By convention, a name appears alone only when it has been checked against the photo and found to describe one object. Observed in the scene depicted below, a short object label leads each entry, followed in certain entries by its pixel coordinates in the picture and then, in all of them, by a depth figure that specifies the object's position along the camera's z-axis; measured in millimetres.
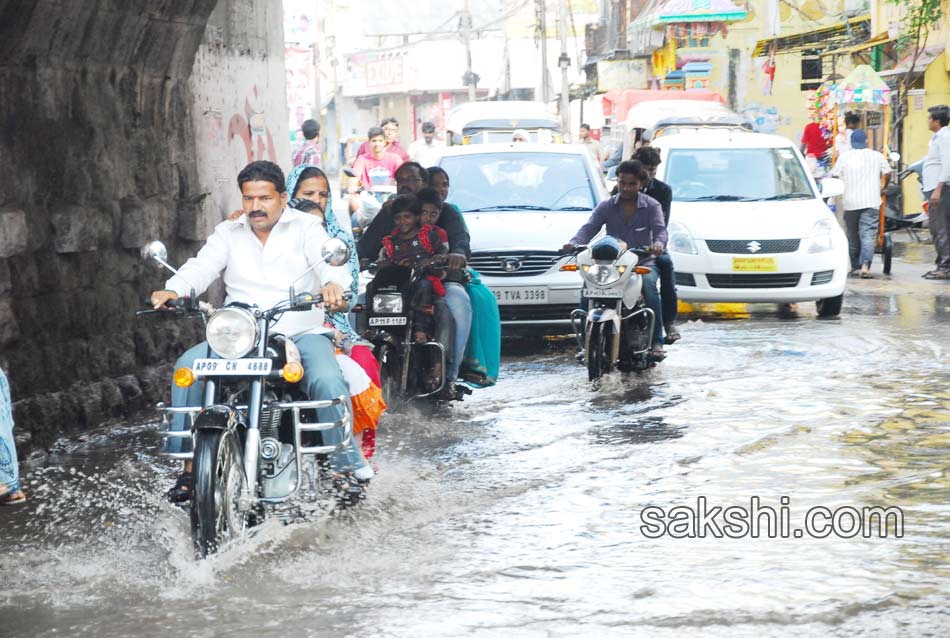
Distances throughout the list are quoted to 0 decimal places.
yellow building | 34594
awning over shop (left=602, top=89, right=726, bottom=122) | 36312
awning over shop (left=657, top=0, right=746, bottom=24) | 36906
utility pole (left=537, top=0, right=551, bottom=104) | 51000
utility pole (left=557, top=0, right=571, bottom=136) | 47219
